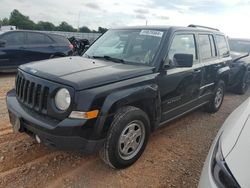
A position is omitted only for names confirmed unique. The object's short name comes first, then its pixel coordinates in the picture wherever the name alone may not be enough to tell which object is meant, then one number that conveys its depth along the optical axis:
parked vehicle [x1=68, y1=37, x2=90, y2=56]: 10.01
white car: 1.17
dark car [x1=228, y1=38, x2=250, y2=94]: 5.64
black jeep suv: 1.98
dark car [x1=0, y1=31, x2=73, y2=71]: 6.18
